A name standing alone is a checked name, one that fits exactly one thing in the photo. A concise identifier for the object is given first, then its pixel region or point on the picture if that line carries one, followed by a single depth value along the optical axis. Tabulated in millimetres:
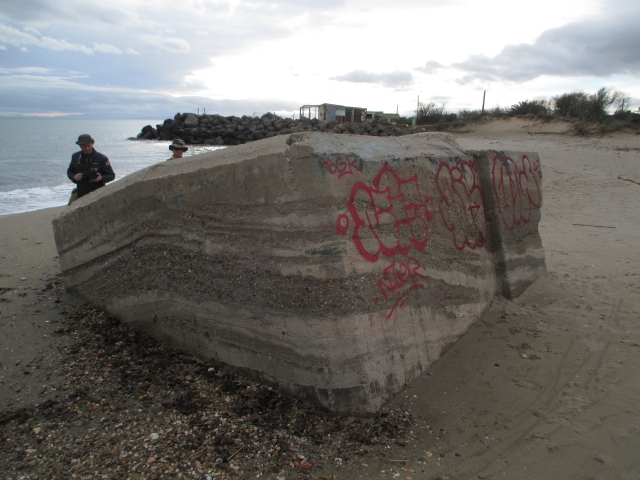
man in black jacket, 5168
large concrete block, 2766
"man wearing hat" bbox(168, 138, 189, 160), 5457
